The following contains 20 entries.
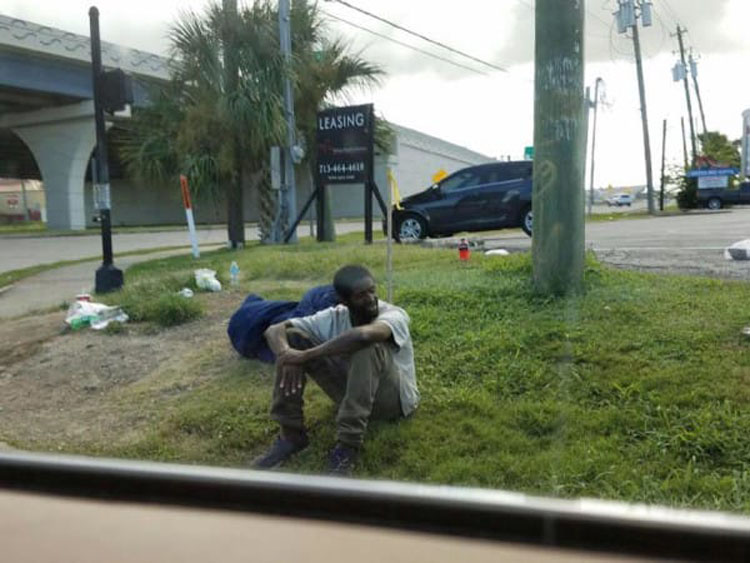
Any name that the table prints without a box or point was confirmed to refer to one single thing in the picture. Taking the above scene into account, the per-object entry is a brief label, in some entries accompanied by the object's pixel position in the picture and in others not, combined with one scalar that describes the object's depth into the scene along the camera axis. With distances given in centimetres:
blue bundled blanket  466
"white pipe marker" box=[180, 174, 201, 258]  1284
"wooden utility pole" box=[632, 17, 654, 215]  2162
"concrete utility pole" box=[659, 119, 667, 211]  3719
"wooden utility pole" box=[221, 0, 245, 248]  1459
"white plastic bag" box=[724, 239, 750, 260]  752
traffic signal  900
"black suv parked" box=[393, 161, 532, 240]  1348
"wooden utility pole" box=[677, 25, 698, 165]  4278
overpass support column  3481
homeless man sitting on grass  369
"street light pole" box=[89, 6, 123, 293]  907
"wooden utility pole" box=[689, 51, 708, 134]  3683
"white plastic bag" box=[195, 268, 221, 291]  807
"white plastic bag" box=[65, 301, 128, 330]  678
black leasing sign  1245
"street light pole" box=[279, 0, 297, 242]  1462
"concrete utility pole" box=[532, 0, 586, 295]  554
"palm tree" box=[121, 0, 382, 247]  1448
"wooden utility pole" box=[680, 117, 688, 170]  4417
